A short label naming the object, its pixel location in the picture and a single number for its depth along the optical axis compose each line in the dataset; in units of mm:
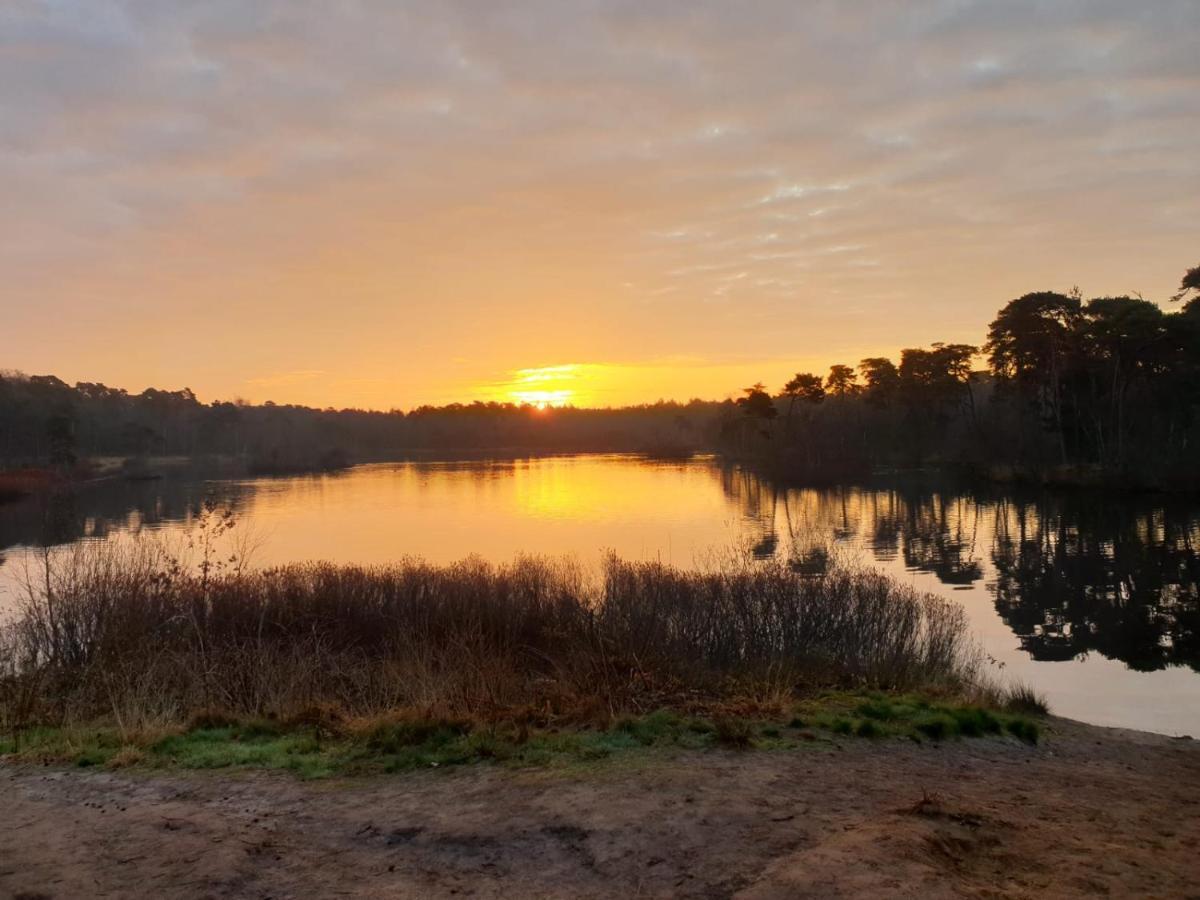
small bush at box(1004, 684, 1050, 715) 11000
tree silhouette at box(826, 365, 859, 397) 99812
